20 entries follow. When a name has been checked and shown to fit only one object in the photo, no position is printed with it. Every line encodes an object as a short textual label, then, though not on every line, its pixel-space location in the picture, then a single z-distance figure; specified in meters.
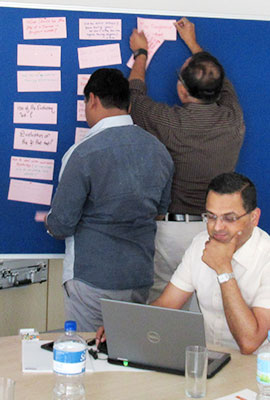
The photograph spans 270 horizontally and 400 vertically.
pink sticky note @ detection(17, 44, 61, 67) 3.00
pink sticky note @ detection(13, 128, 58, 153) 3.03
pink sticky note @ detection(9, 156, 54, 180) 3.03
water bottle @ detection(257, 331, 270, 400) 1.55
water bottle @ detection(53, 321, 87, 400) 1.58
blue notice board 3.01
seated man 2.19
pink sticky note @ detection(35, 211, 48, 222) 3.08
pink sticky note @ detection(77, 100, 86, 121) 3.06
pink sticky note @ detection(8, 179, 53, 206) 3.04
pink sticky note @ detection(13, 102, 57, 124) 3.02
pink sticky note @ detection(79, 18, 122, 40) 3.06
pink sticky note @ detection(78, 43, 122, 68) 3.07
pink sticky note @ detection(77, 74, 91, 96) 3.06
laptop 1.74
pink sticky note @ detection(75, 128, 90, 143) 3.08
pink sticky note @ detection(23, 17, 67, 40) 3.00
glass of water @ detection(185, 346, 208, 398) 1.68
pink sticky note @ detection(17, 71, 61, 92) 3.01
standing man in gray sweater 2.64
